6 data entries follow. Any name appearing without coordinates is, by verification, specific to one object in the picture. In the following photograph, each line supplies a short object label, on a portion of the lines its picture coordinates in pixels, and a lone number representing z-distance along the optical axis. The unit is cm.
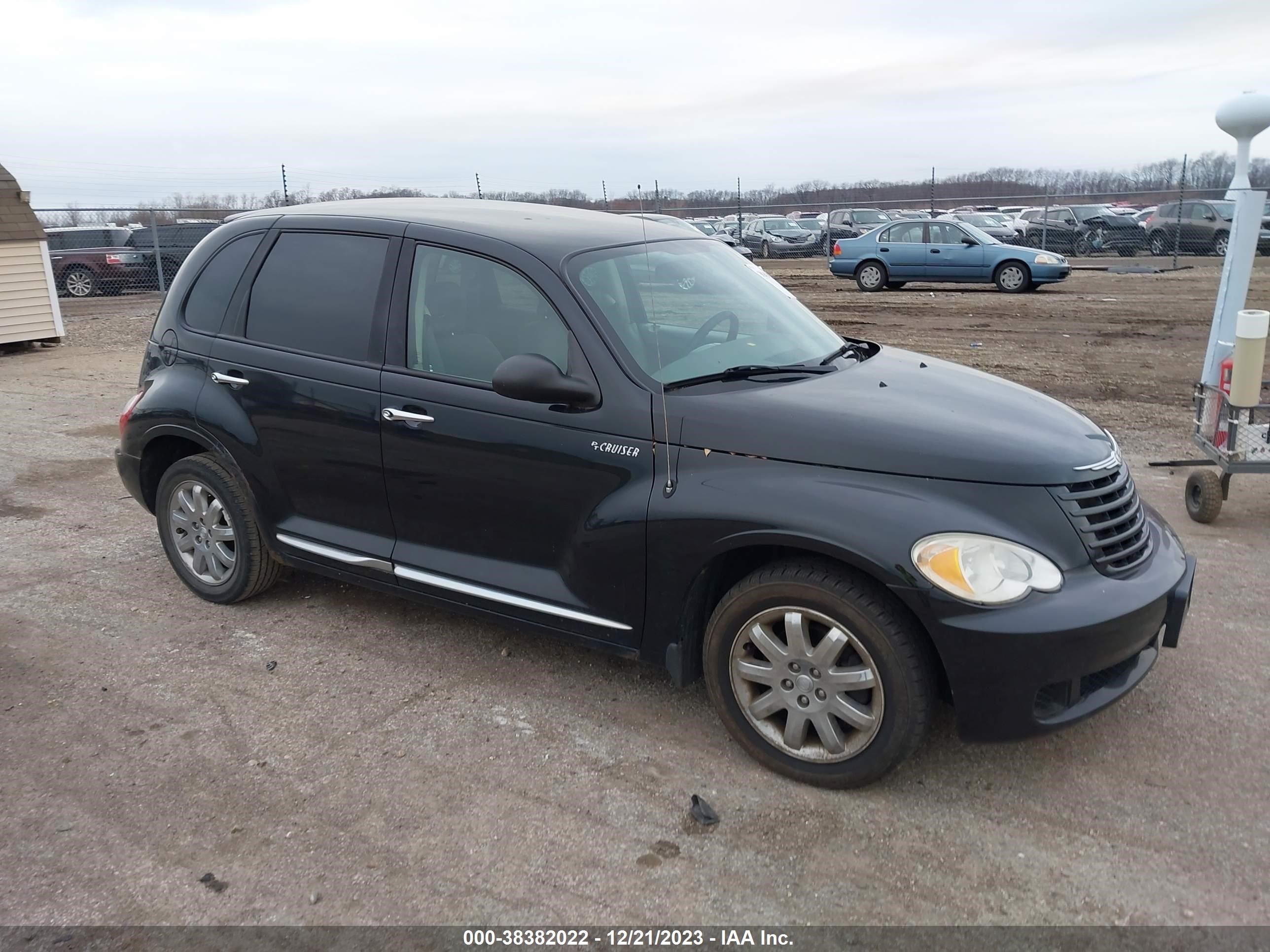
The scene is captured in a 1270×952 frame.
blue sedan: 1934
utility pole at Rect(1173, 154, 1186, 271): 2381
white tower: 650
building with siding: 1412
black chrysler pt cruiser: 323
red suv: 2341
